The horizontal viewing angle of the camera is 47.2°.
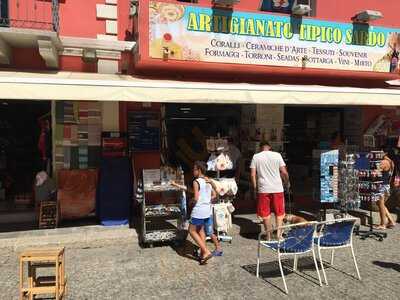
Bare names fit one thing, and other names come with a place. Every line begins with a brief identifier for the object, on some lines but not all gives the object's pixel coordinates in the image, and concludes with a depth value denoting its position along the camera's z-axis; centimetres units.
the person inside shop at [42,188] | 842
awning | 640
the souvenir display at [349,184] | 842
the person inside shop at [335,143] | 890
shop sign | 860
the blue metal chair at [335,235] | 589
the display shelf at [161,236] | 739
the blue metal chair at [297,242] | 561
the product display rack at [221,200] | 786
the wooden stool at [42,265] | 475
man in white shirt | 749
